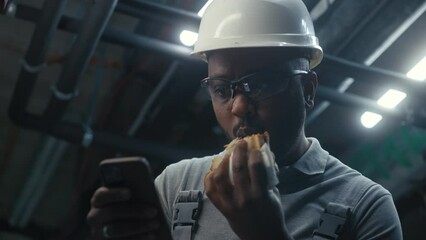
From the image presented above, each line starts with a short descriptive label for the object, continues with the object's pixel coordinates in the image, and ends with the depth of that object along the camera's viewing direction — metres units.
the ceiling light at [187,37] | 4.01
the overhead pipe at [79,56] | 3.58
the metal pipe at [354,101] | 4.31
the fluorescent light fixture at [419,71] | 4.24
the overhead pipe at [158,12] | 3.80
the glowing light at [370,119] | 4.70
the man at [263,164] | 1.61
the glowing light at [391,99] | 4.48
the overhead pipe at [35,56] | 3.68
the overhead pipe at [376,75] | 4.07
